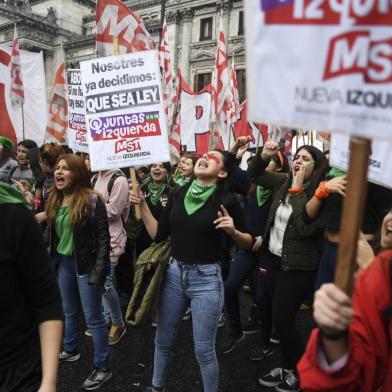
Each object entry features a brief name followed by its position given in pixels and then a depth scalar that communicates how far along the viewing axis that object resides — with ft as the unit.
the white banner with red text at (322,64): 3.57
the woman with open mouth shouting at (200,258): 9.13
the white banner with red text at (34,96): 25.75
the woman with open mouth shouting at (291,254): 10.17
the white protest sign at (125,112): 10.36
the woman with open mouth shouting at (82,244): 10.71
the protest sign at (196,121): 34.96
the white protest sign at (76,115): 18.69
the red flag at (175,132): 19.47
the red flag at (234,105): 28.04
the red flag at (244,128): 33.17
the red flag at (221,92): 24.07
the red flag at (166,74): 24.27
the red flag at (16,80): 21.17
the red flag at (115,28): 12.26
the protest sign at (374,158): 8.28
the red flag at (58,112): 24.26
